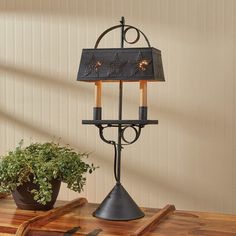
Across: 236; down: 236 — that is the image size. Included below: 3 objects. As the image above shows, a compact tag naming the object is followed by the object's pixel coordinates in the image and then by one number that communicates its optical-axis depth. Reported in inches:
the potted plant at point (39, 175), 94.6
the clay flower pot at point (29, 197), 96.2
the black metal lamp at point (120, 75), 90.7
